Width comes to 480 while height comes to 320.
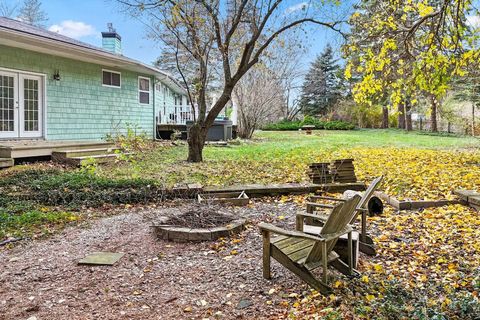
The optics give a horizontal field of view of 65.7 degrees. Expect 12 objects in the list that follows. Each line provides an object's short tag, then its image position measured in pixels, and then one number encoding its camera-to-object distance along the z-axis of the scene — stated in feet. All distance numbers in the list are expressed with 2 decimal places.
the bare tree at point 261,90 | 60.90
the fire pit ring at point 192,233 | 14.21
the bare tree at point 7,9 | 79.77
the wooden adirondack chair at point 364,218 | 12.14
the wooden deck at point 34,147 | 27.37
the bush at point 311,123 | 96.99
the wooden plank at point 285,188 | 21.66
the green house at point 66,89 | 32.91
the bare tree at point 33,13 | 85.35
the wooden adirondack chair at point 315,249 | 9.25
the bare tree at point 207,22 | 30.99
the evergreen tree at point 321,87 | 116.37
